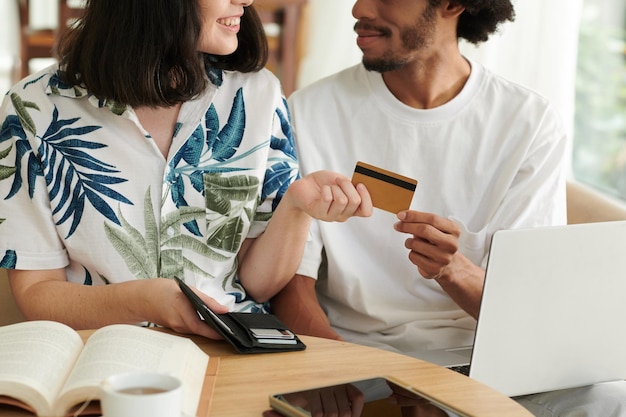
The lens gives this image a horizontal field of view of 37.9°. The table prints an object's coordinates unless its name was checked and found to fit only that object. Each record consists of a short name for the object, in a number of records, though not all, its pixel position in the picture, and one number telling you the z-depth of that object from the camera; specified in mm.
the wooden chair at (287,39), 4586
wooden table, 1104
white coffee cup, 875
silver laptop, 1310
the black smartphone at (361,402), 1064
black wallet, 1266
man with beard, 1846
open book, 1021
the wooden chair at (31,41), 4766
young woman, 1541
